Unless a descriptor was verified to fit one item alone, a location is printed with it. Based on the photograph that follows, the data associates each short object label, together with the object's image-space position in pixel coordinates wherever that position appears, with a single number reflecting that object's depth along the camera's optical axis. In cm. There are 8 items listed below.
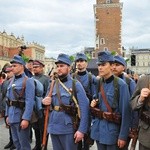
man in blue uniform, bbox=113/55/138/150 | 348
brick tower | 3400
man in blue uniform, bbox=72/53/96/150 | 432
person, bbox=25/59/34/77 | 493
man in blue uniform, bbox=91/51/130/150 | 268
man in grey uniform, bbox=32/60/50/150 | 460
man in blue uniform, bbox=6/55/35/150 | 342
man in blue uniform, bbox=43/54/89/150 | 290
